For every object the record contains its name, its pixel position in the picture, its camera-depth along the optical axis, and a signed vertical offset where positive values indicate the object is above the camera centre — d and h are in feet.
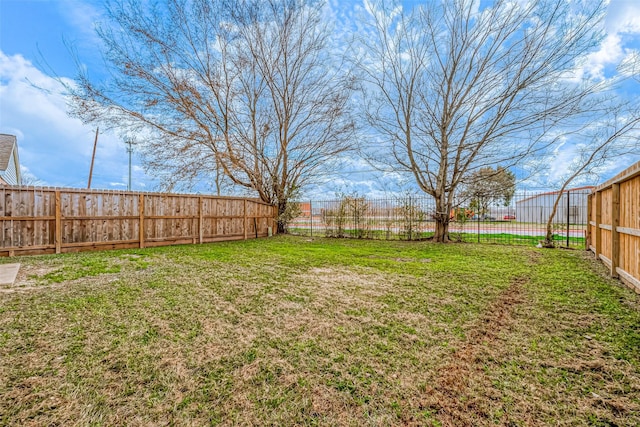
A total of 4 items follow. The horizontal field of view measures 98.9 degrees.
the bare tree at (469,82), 24.35 +13.49
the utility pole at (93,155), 54.94 +12.01
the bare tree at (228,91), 28.50 +14.64
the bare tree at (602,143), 21.80 +6.09
